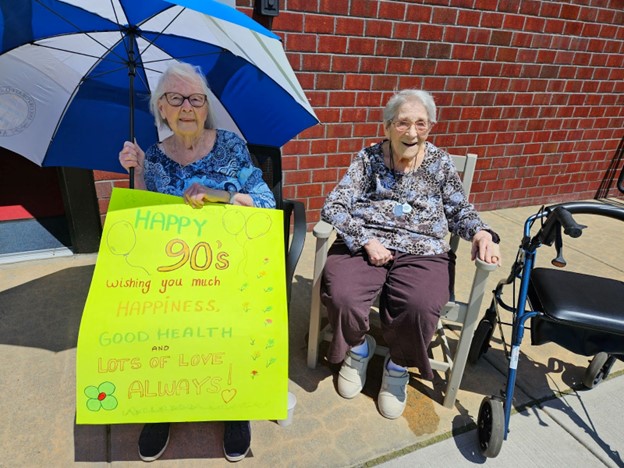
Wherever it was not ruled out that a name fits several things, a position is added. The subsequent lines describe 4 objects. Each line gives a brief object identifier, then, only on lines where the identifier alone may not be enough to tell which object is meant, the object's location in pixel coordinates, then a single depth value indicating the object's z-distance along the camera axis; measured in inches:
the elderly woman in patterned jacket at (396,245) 73.3
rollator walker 68.2
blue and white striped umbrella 63.2
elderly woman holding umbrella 69.6
